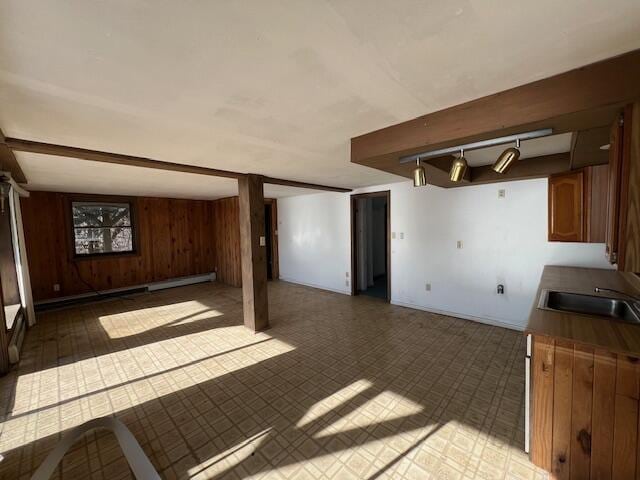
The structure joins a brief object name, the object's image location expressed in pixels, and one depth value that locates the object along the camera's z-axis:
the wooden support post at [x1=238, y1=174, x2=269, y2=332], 3.50
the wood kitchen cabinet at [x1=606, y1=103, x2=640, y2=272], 1.17
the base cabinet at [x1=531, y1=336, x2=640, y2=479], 1.32
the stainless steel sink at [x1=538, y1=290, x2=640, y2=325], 1.97
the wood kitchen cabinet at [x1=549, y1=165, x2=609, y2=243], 2.34
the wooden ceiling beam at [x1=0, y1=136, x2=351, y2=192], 1.97
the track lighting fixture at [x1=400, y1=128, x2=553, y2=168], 1.49
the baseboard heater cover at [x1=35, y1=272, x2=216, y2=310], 4.75
